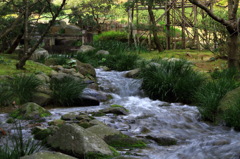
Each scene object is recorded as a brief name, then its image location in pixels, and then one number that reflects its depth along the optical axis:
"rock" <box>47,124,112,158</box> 4.68
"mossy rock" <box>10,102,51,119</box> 7.18
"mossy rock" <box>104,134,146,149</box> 5.48
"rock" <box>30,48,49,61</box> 14.51
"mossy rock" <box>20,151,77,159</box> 3.84
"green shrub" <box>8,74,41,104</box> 8.38
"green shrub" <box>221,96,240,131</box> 6.41
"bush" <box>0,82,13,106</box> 7.92
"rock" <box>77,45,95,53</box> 18.65
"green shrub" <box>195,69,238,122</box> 7.29
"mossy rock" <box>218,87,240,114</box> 6.86
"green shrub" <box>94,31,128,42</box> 23.91
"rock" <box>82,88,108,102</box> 9.61
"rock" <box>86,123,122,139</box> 5.66
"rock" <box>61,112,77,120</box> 7.12
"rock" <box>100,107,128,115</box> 7.93
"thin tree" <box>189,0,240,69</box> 9.43
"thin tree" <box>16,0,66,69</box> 10.31
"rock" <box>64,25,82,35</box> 24.88
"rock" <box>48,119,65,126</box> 6.62
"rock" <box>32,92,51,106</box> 8.52
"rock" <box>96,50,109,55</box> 17.58
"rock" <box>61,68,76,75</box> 11.66
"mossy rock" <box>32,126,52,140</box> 5.57
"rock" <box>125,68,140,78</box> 12.04
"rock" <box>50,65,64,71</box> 12.13
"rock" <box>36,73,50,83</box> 9.71
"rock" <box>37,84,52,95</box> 8.98
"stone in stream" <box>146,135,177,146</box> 5.84
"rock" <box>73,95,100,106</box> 9.05
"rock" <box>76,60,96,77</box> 12.48
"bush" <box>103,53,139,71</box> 13.97
